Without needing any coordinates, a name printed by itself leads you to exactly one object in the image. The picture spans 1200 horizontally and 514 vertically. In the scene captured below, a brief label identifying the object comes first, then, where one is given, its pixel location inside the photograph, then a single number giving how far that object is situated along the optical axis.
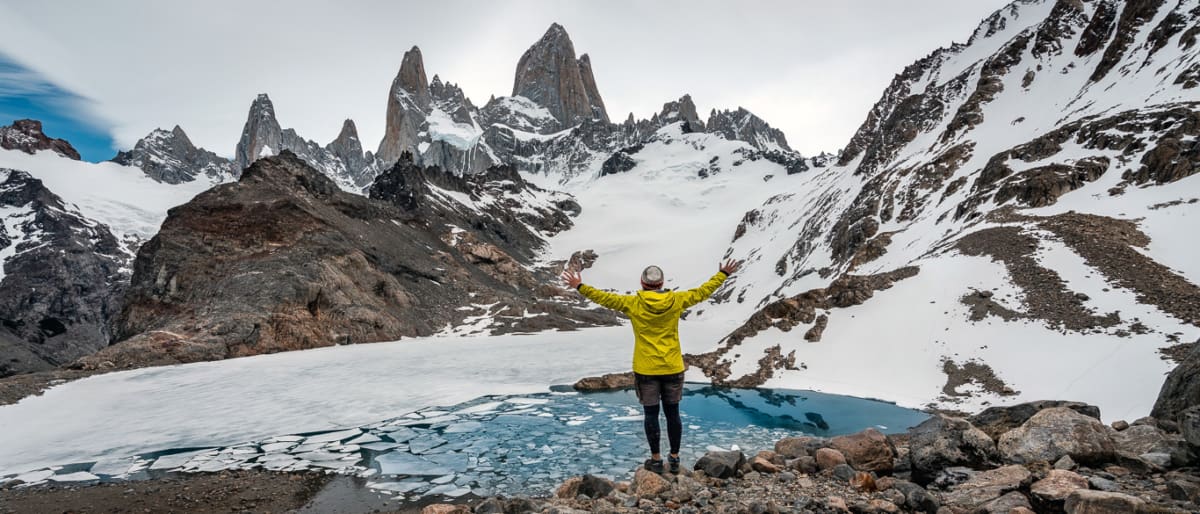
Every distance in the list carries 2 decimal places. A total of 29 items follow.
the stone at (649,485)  7.57
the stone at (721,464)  8.46
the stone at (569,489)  8.33
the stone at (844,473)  7.59
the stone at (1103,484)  5.39
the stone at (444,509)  7.59
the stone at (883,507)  5.82
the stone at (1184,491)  4.79
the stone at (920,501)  5.84
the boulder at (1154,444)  5.87
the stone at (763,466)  8.48
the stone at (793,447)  9.91
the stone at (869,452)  8.75
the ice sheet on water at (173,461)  13.02
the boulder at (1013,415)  8.93
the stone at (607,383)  27.84
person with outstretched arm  8.20
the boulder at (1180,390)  7.48
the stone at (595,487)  7.94
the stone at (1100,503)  4.37
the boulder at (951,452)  7.62
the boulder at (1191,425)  5.66
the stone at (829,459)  8.46
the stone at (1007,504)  5.25
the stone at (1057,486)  5.17
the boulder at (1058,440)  6.68
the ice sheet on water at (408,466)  12.01
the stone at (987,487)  5.97
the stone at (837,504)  6.03
